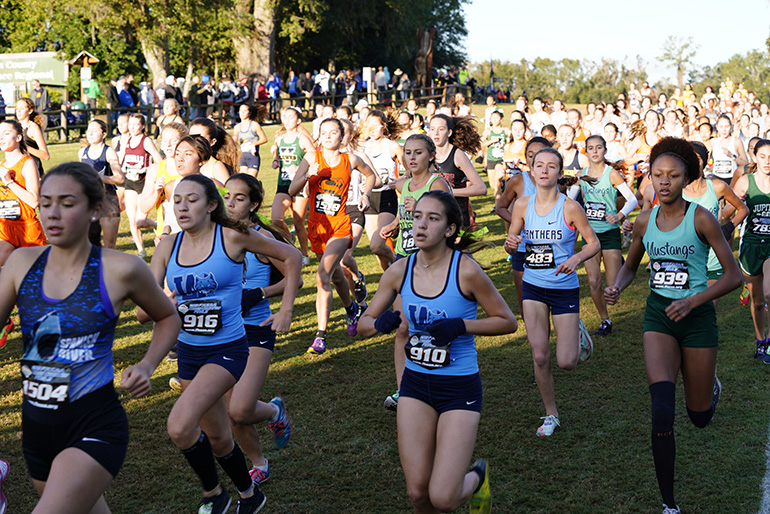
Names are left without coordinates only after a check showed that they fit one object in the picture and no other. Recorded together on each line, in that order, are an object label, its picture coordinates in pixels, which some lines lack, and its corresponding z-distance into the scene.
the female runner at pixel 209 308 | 4.44
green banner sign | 40.94
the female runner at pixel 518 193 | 7.76
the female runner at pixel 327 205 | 7.96
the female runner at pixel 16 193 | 7.66
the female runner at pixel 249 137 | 14.62
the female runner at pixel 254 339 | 4.91
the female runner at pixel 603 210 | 8.23
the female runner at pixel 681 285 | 4.90
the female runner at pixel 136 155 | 11.39
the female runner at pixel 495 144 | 15.80
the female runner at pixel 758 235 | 7.53
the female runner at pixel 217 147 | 7.11
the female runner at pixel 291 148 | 11.56
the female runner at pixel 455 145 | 7.68
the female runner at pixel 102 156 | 10.01
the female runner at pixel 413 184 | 6.48
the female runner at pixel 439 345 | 3.97
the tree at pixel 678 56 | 68.06
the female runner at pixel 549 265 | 5.95
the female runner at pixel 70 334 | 3.26
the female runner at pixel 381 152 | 9.39
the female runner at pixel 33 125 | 10.25
